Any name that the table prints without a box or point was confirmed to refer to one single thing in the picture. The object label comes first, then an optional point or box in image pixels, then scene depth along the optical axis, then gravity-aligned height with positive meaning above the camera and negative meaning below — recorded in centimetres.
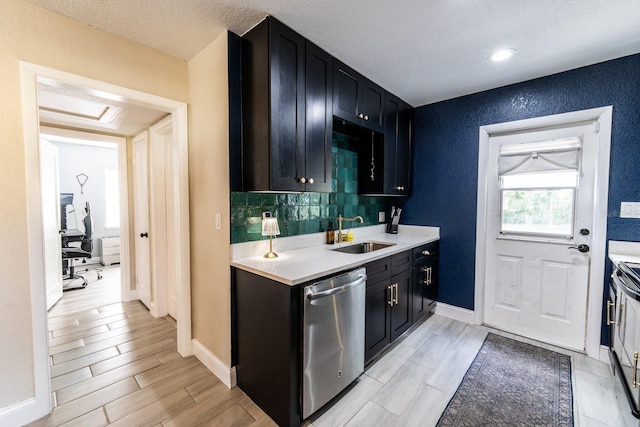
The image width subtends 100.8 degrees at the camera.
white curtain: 243 +46
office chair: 405 -79
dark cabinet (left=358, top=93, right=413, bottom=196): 290 +56
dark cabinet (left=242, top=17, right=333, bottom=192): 176 +67
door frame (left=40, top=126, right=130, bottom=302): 335 -10
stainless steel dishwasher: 157 -86
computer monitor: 516 -4
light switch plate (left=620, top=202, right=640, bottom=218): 211 -5
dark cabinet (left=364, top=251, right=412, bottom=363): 207 -84
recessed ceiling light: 206 +118
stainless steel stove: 149 -83
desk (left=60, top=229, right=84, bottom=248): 436 -58
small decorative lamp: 194 -19
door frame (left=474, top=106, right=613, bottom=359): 221 -6
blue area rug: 165 -134
